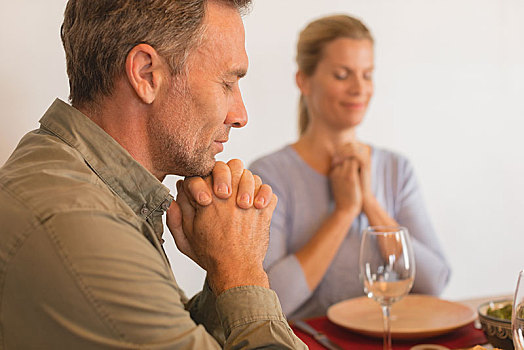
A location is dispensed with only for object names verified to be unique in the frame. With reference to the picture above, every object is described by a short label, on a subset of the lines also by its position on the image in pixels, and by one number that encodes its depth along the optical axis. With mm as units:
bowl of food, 1127
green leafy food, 1183
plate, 1250
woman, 1794
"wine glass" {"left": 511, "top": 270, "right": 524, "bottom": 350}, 792
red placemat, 1232
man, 736
